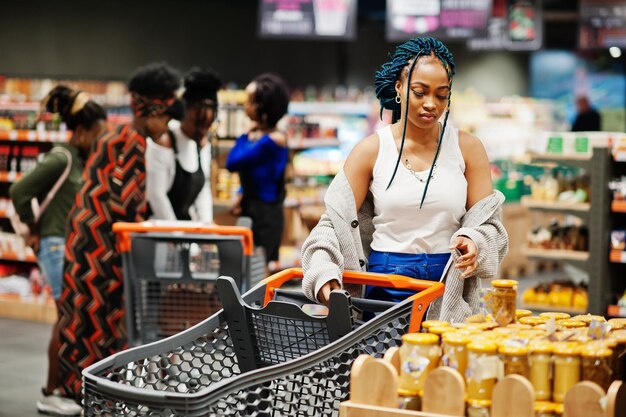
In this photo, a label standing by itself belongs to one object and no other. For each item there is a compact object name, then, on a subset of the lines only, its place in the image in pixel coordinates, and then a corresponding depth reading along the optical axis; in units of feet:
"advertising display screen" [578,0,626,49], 40.09
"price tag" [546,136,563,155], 26.63
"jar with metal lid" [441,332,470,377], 7.55
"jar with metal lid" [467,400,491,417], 7.25
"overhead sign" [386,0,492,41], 34.14
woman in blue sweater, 21.65
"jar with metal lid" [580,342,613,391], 7.41
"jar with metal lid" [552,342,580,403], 7.39
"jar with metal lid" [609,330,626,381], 7.91
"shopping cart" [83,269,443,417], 7.77
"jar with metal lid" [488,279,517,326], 8.77
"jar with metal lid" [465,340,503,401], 7.35
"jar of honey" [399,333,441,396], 7.59
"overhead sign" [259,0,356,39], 34.63
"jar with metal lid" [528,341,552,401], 7.41
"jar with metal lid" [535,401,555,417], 7.26
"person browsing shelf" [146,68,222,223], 18.01
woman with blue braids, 10.18
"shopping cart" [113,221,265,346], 15.12
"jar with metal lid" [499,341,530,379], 7.43
